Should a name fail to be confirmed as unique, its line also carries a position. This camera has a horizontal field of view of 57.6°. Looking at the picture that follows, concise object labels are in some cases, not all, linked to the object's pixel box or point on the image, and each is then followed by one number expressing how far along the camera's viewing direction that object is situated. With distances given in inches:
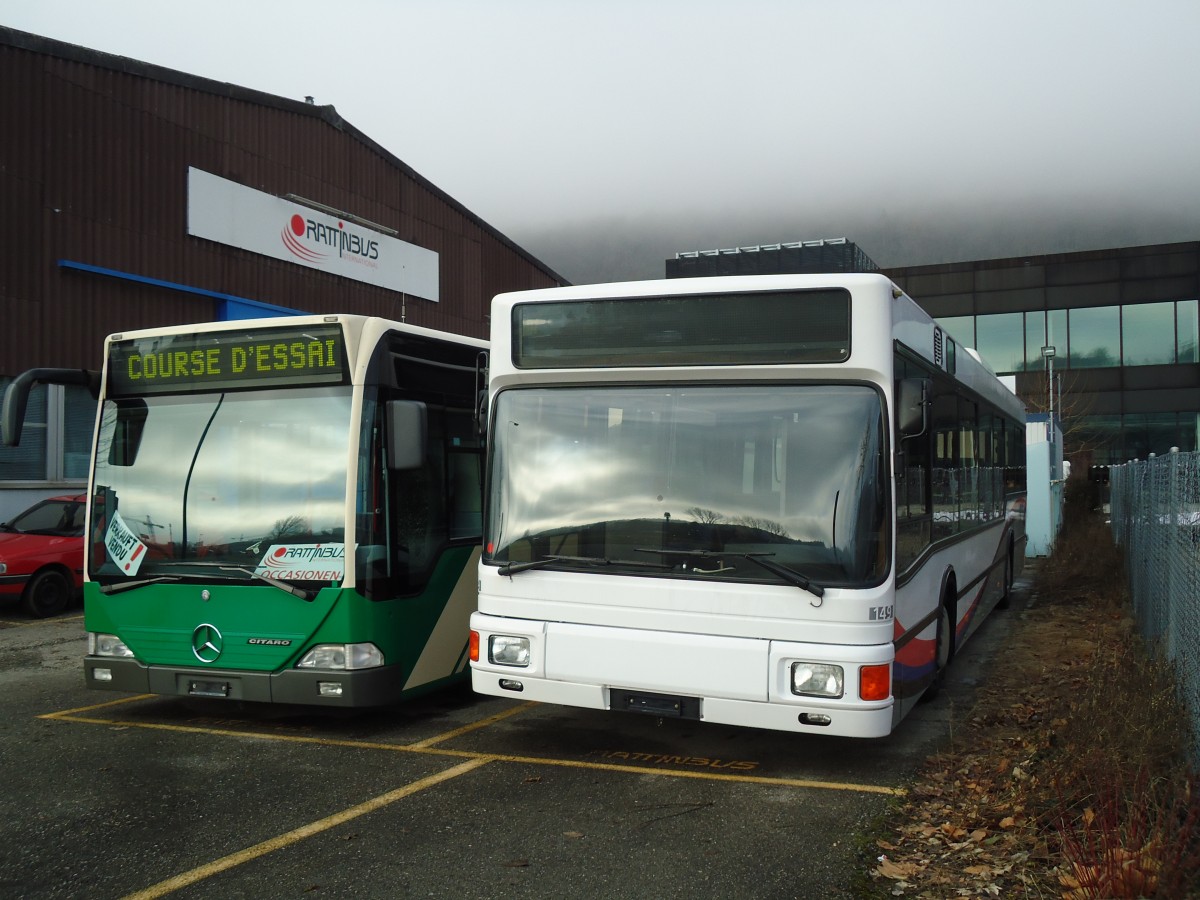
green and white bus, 280.5
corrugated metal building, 738.8
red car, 560.7
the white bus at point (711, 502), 227.8
